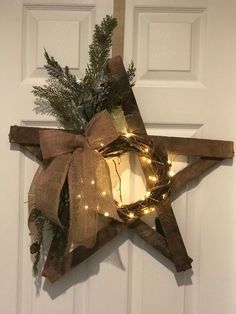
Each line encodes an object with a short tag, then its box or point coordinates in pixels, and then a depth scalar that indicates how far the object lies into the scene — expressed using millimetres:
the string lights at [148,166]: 969
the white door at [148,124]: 1056
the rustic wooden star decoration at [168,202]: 1022
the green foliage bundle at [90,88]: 968
